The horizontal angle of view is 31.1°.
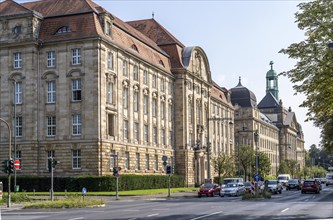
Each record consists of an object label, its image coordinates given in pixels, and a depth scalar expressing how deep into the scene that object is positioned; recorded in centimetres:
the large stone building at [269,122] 13588
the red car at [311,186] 6194
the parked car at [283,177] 9732
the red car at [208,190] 5519
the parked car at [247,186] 5300
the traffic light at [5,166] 3682
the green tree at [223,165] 9106
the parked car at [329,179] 10814
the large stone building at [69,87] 5884
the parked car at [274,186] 6038
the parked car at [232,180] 6159
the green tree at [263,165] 10806
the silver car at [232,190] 5531
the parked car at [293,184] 7888
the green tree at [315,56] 2642
